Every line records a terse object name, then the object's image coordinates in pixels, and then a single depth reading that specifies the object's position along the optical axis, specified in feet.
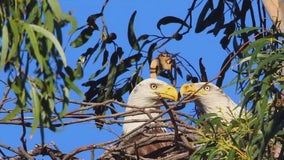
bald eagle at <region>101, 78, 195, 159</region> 38.55
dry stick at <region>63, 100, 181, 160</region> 37.63
